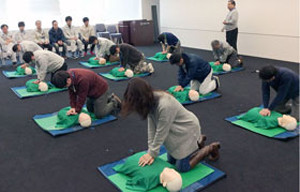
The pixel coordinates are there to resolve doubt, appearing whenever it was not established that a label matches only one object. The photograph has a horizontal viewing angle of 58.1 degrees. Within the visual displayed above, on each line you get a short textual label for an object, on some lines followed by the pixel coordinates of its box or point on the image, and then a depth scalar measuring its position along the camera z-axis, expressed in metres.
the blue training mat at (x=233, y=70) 5.19
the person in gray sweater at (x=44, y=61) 4.11
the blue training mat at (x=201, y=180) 2.00
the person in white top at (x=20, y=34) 6.77
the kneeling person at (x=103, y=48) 5.69
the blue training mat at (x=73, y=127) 2.98
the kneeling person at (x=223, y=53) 5.07
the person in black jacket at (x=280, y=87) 2.58
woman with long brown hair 1.68
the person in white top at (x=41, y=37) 6.88
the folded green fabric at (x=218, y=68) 5.29
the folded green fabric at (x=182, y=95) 3.79
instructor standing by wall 6.05
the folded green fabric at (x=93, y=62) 6.27
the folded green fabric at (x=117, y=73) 5.14
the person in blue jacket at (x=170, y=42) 5.88
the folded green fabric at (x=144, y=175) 1.99
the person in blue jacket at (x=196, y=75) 3.68
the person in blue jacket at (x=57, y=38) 7.03
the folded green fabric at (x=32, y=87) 4.49
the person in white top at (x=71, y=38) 7.29
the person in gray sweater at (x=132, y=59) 4.99
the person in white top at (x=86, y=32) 7.34
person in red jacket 2.78
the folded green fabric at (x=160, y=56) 6.54
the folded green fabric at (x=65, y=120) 3.11
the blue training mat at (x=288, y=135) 2.64
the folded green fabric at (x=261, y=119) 2.83
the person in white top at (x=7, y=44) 6.51
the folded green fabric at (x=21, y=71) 5.69
